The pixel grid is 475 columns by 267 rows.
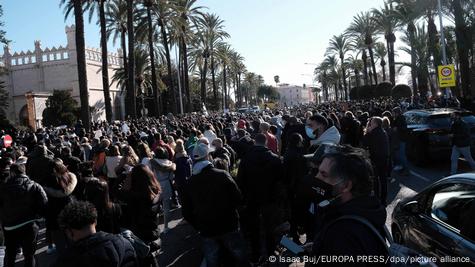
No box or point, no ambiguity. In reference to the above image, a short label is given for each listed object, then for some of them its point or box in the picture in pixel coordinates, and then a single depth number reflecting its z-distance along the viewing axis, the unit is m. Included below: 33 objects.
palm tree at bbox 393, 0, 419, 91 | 36.41
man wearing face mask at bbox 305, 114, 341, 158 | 6.86
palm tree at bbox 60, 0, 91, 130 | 21.83
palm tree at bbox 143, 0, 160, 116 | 36.78
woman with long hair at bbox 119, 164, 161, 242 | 5.53
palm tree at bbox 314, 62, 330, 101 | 93.68
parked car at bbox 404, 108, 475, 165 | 11.84
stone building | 66.56
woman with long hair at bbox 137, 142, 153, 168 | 8.84
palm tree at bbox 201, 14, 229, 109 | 59.16
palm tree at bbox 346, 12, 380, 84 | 56.16
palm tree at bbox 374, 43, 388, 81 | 72.28
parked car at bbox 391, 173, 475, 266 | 3.71
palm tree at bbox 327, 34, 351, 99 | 71.44
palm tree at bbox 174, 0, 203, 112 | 44.34
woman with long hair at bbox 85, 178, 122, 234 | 5.14
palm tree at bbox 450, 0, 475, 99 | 25.02
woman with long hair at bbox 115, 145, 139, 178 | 7.68
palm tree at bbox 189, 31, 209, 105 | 58.84
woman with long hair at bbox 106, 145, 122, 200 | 8.84
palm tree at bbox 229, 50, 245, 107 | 83.48
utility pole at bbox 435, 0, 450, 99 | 24.68
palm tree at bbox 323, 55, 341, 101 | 89.54
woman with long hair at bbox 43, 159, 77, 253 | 6.62
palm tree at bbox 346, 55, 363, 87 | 82.60
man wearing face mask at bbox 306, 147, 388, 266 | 2.33
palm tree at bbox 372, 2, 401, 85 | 49.00
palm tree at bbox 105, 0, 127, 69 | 38.19
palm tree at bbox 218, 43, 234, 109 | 60.06
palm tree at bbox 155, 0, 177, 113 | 38.69
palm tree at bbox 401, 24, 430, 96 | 45.25
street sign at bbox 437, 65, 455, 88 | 22.03
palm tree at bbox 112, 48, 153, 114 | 53.62
